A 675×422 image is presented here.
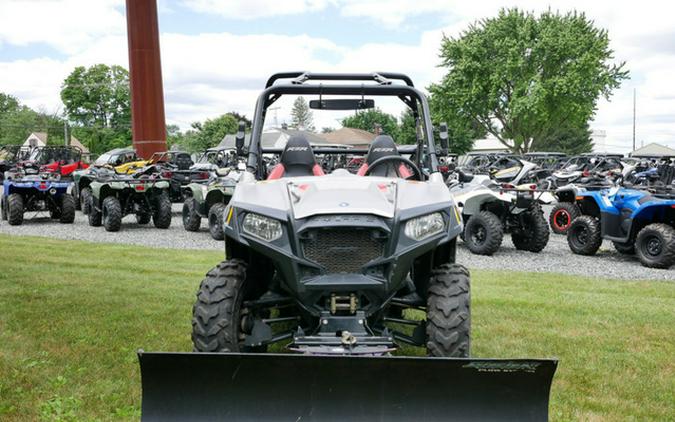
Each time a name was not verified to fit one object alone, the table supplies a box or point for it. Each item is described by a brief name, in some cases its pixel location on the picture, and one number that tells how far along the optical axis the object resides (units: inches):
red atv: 815.0
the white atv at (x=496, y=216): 442.9
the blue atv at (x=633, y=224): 394.3
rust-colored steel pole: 952.9
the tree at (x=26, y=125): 3570.4
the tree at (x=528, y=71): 1563.7
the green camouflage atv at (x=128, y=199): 576.4
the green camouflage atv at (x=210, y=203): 516.4
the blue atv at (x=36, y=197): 618.8
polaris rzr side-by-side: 129.4
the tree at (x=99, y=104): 3002.0
